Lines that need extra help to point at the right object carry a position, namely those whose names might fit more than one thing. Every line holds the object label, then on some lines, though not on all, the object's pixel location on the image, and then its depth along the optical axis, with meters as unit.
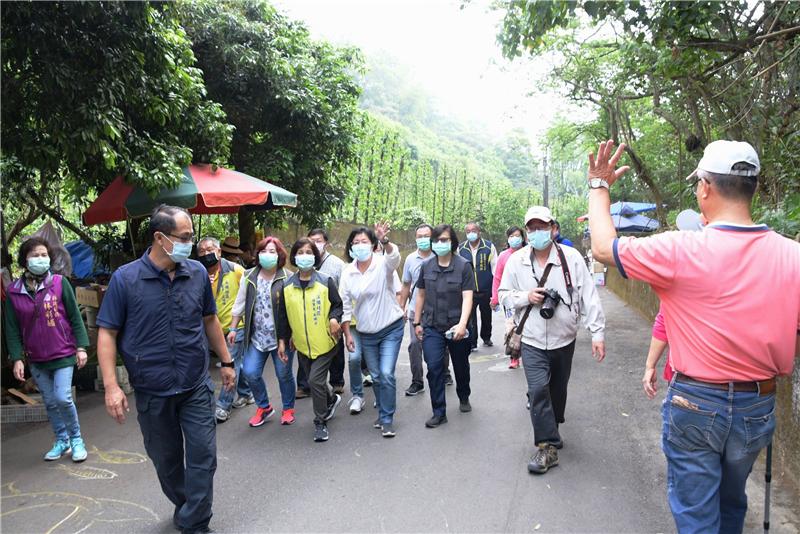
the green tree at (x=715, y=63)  5.30
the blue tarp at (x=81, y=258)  11.36
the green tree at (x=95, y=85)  5.41
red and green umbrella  7.26
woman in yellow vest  5.14
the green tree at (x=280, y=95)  9.12
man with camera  4.33
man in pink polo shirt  2.23
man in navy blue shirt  3.33
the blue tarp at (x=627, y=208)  17.80
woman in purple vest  4.71
